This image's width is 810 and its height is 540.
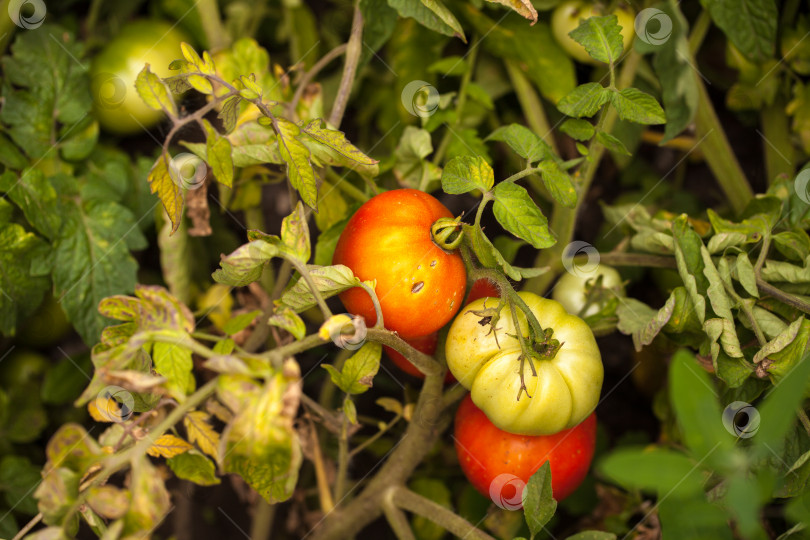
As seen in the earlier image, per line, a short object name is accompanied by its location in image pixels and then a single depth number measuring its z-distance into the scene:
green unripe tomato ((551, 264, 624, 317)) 0.78
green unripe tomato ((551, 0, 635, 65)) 0.83
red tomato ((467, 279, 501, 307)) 0.67
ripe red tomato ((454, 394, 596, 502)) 0.63
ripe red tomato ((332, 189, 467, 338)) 0.55
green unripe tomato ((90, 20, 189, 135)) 0.93
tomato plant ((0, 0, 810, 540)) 0.46
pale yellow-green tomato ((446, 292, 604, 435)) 0.56
